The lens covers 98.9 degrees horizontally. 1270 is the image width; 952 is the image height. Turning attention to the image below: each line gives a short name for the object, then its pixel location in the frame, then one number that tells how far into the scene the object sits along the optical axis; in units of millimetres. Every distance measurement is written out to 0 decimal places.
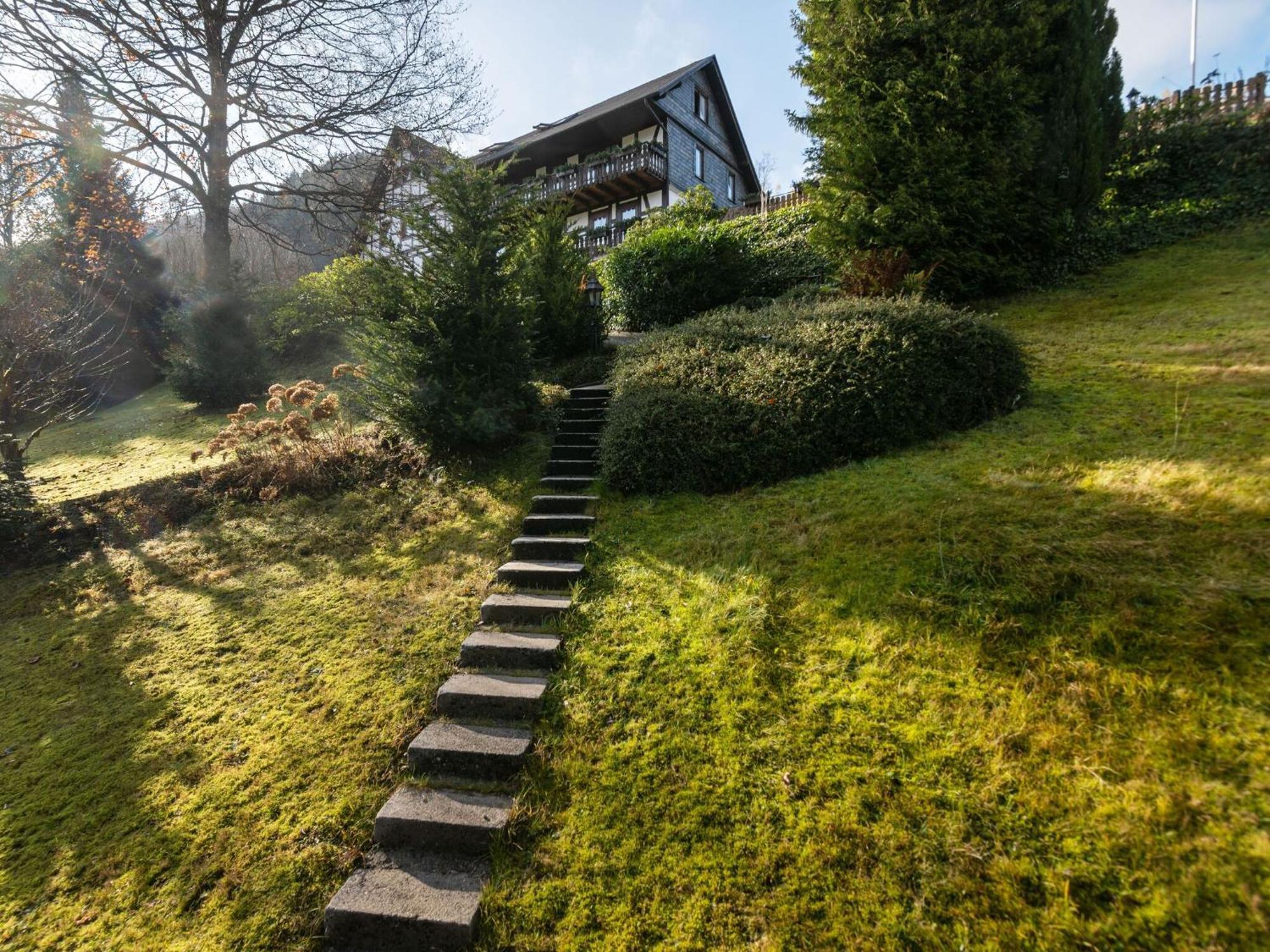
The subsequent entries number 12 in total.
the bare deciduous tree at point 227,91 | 10055
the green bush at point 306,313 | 16297
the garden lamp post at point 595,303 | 10992
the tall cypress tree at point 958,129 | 8750
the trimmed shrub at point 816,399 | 5547
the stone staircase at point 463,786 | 2643
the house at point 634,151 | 20609
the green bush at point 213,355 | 13727
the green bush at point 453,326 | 7062
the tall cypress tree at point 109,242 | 10992
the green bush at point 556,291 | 10711
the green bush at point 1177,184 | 9453
